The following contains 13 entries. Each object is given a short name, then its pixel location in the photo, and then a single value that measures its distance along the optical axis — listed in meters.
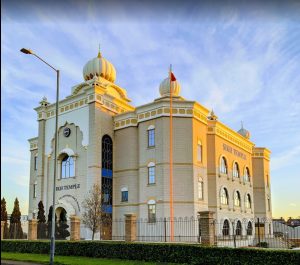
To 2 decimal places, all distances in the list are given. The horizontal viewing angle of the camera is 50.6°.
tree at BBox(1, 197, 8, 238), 27.25
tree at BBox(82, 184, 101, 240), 24.62
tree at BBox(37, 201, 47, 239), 24.67
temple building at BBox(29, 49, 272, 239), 27.75
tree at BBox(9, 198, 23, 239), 27.15
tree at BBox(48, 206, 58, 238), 25.23
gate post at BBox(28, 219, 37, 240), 23.24
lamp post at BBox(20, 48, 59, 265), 14.16
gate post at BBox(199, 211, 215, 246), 15.03
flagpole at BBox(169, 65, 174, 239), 26.12
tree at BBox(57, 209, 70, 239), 27.30
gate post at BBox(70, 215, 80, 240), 21.13
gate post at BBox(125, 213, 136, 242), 17.91
